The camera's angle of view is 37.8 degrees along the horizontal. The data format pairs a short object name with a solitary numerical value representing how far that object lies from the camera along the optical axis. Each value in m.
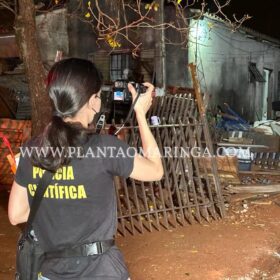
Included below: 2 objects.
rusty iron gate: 5.80
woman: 1.82
